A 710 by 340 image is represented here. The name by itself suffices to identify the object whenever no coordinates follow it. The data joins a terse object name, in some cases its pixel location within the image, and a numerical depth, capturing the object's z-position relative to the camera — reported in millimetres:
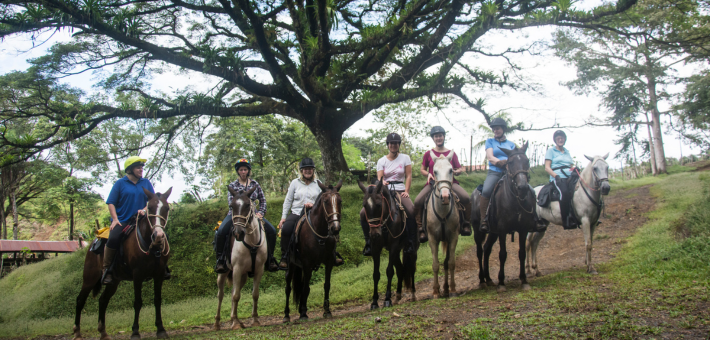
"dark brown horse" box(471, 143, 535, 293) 6996
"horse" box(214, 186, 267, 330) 6453
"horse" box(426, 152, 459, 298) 7215
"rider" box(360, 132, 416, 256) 7664
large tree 11242
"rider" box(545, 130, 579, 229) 8961
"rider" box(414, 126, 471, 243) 7742
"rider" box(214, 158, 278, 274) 7137
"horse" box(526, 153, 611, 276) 8109
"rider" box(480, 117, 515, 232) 7852
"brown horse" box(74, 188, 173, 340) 6320
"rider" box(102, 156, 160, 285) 6598
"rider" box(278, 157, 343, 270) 7438
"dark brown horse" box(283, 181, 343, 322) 6461
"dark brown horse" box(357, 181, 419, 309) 6598
